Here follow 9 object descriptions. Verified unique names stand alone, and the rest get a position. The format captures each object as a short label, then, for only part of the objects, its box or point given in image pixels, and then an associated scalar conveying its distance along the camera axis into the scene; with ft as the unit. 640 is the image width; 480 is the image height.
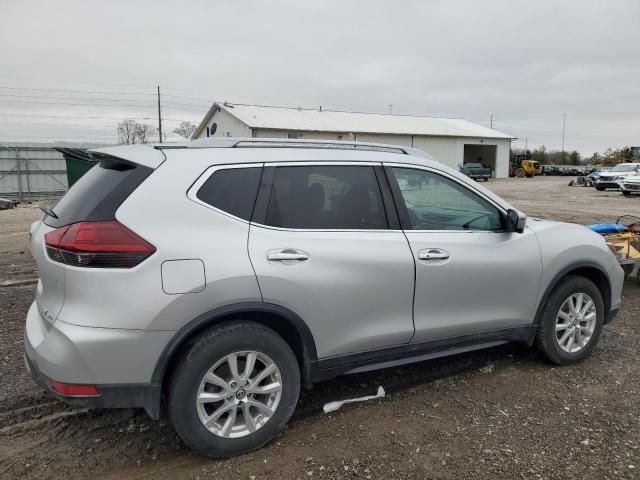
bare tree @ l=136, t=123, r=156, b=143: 184.75
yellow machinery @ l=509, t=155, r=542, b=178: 169.68
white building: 124.26
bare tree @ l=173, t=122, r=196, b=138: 197.01
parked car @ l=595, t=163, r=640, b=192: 101.19
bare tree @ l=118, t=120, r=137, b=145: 173.17
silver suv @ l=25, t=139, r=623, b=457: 8.71
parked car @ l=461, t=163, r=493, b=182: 138.31
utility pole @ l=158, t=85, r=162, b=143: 159.33
